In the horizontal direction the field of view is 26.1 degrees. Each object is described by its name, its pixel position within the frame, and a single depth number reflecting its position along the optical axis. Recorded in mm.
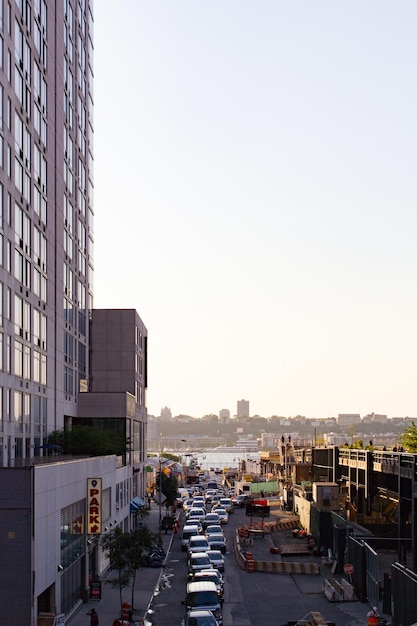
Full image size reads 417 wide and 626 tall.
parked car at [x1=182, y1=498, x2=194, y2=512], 107488
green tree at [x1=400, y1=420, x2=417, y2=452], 114419
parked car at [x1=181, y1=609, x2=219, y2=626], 36219
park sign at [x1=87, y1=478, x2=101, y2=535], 48562
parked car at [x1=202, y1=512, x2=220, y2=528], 83800
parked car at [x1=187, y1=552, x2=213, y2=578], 52062
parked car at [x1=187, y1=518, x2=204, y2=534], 78438
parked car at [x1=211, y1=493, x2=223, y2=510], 115912
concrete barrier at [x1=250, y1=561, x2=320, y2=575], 55844
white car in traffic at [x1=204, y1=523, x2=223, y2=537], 73500
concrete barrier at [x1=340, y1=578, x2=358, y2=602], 46062
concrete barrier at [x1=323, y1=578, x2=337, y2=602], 46241
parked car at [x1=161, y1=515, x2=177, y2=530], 83600
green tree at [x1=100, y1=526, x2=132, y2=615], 43844
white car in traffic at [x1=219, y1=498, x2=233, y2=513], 107612
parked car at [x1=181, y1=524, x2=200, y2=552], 71288
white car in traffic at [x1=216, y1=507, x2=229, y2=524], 90894
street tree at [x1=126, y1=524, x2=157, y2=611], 44375
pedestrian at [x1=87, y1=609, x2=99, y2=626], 38812
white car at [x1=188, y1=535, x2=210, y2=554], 60700
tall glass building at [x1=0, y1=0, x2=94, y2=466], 50094
